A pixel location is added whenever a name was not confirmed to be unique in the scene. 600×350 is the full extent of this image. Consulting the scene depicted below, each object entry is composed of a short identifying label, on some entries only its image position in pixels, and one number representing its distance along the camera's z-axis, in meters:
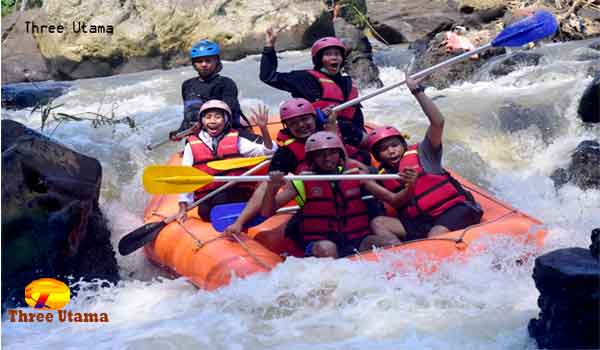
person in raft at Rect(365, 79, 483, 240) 8.27
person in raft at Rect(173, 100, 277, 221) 9.68
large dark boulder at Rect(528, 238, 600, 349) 5.61
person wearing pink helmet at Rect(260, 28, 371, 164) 9.77
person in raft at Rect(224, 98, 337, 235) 8.58
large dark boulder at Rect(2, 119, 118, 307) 8.50
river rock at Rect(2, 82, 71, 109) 19.00
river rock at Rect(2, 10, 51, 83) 23.44
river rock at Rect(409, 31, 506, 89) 18.45
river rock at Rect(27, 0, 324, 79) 23.08
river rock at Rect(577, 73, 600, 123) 13.78
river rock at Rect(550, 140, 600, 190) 12.64
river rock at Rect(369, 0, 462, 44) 25.12
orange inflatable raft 7.92
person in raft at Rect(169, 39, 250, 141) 10.58
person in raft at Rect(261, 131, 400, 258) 8.04
